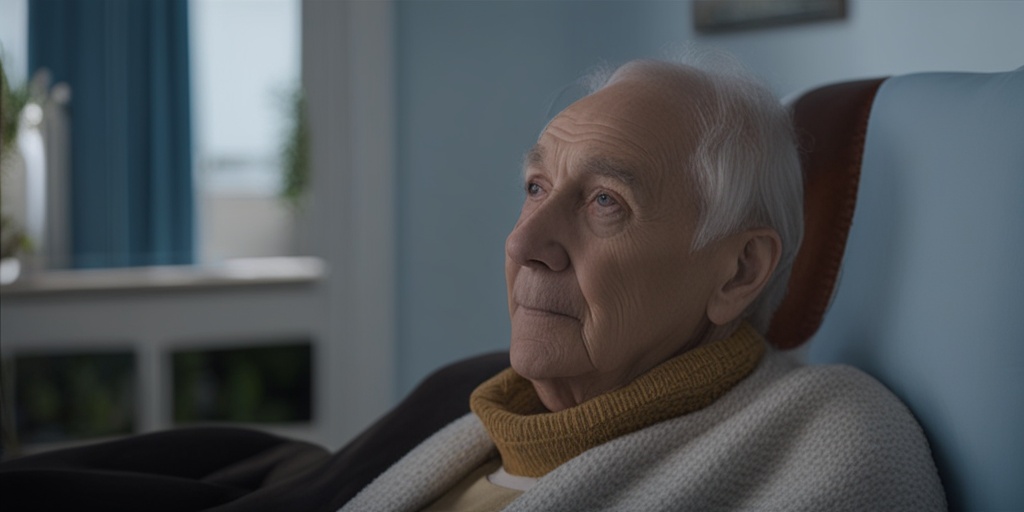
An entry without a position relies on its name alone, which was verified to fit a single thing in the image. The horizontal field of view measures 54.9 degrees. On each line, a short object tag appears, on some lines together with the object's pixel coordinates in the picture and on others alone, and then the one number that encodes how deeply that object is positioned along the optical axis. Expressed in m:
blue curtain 3.02
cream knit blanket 0.92
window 3.16
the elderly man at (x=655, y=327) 0.99
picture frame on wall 1.94
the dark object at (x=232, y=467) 1.18
